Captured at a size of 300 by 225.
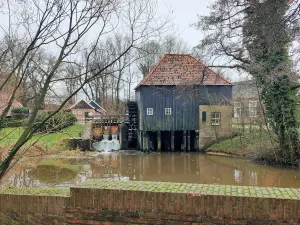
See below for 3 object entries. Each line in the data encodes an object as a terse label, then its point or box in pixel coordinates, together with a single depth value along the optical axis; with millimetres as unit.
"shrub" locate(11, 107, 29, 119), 27883
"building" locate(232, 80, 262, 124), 17334
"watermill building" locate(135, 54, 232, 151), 21781
